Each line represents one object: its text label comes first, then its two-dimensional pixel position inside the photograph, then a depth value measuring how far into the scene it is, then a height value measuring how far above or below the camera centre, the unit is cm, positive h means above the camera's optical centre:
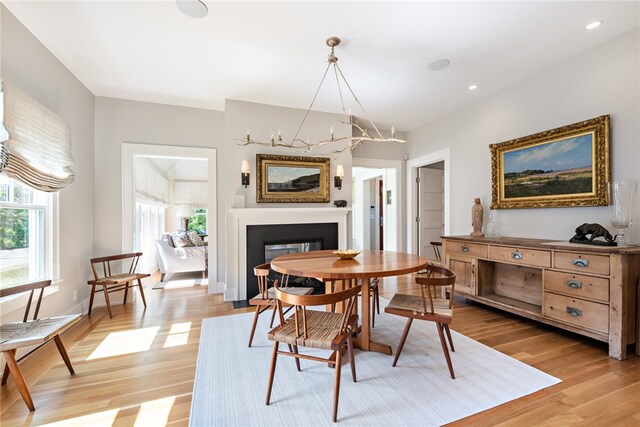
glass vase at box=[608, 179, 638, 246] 233 +7
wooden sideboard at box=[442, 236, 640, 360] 215 -68
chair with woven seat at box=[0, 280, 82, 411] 161 -77
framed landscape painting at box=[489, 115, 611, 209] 266 +51
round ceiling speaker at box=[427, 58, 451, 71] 296 +166
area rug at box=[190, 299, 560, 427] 157 -116
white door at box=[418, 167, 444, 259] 540 +12
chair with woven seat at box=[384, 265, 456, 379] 191 -72
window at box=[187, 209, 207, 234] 964 -23
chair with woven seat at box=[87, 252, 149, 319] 318 -75
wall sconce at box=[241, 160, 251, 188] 388 +61
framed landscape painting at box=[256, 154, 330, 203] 406 +55
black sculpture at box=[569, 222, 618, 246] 238 -20
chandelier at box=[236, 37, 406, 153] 263 +163
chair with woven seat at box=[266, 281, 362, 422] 151 -73
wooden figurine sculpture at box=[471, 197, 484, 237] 367 -6
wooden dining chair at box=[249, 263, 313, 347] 233 -73
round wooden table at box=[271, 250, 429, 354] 186 -40
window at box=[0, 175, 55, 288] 226 -16
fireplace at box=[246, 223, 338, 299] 394 -40
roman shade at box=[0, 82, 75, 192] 206 +62
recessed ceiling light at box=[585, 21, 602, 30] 237 +165
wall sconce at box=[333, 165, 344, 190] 435 +60
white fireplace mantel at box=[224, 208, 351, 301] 387 -40
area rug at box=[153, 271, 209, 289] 464 -121
